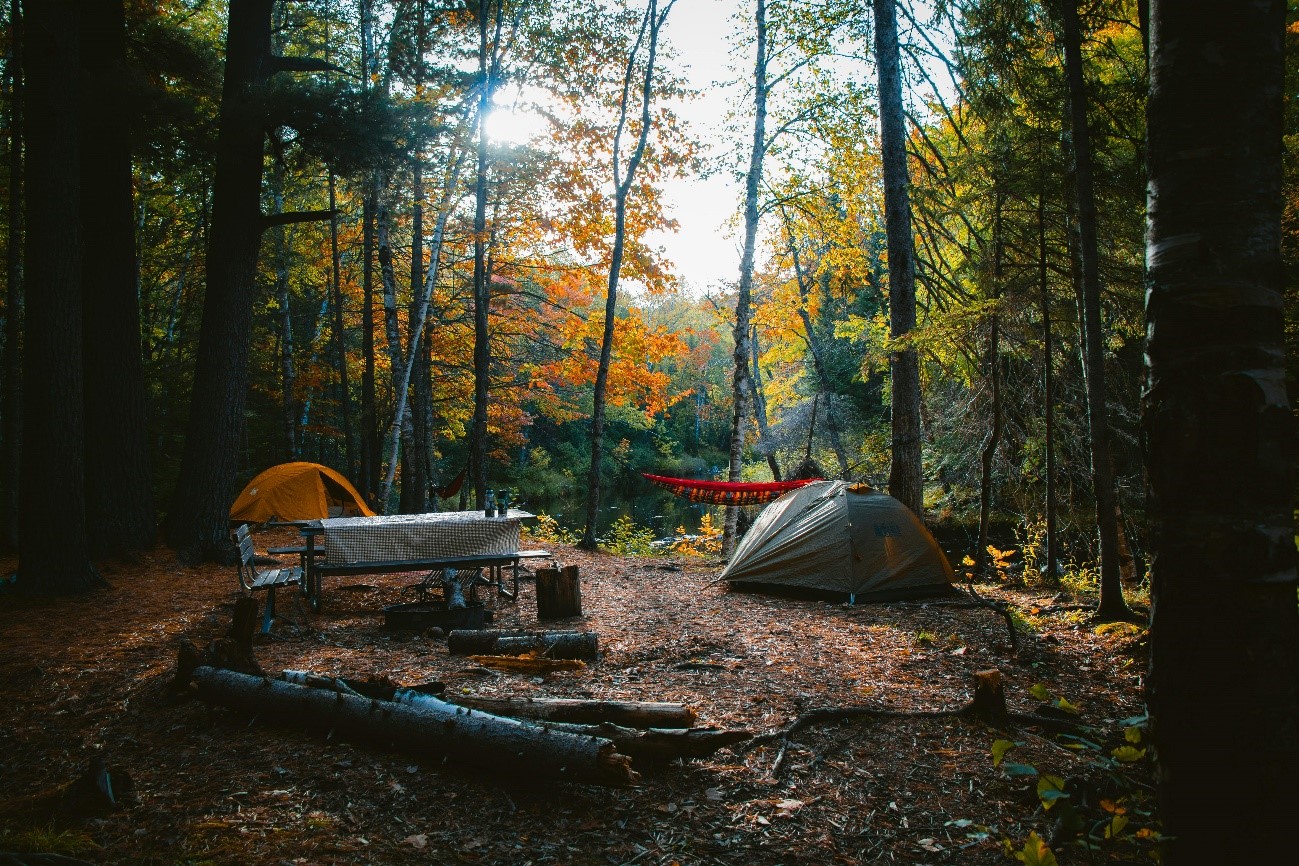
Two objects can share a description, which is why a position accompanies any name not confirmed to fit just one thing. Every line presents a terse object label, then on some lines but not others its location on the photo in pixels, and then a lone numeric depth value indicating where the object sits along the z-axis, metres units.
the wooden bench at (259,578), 5.01
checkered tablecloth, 5.36
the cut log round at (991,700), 3.20
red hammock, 9.53
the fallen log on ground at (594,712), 2.85
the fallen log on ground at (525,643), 4.39
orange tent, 10.17
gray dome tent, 6.47
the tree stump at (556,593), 5.77
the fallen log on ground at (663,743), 2.65
